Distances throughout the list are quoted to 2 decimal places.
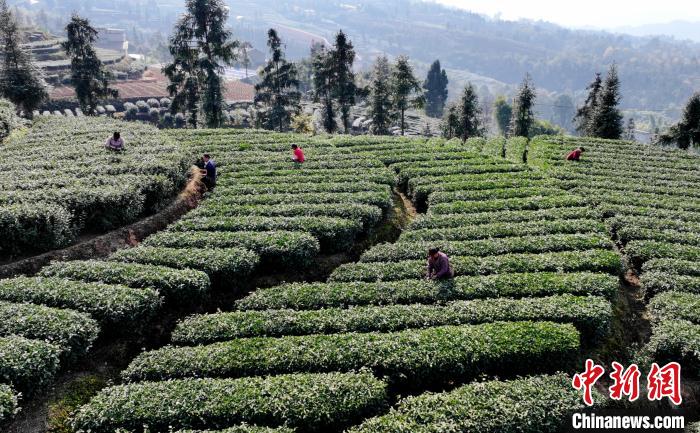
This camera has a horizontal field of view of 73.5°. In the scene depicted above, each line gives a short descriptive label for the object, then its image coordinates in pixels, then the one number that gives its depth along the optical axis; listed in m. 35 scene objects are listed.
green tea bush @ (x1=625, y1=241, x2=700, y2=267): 18.86
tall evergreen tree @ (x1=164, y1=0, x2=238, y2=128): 46.41
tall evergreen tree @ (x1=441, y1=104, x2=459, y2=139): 68.75
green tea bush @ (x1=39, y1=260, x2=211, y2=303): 14.87
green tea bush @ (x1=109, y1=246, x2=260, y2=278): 16.27
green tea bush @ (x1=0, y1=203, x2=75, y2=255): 15.68
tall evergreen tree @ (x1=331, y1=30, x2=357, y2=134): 54.72
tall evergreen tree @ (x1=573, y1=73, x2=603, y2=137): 59.38
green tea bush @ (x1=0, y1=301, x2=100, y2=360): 12.02
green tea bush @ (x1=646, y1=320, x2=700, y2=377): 13.62
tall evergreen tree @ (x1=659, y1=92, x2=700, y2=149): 44.25
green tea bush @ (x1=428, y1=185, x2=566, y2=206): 24.30
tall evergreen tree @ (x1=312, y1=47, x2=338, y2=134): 56.92
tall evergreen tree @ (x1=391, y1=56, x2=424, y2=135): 57.69
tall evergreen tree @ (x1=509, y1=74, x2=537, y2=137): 59.00
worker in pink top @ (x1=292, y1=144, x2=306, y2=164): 28.27
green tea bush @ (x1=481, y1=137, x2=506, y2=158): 35.42
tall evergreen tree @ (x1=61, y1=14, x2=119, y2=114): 47.06
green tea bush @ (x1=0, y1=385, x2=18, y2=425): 9.88
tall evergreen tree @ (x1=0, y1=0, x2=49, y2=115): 43.09
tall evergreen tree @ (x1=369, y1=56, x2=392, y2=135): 62.22
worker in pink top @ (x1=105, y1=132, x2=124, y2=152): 25.00
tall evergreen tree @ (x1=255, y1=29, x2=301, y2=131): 52.97
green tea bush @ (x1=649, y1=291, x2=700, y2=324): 15.08
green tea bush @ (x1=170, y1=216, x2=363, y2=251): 19.28
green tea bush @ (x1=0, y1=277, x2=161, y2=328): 13.29
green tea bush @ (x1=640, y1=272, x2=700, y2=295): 16.77
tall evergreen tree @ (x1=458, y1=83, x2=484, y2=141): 64.94
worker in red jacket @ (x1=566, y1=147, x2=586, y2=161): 32.53
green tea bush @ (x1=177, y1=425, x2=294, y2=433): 10.37
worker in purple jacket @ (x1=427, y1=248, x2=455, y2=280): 16.09
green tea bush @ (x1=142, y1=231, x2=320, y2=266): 17.58
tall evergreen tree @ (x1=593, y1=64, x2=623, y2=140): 50.16
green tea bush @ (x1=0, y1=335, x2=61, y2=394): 10.71
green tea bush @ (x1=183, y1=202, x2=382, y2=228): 20.92
